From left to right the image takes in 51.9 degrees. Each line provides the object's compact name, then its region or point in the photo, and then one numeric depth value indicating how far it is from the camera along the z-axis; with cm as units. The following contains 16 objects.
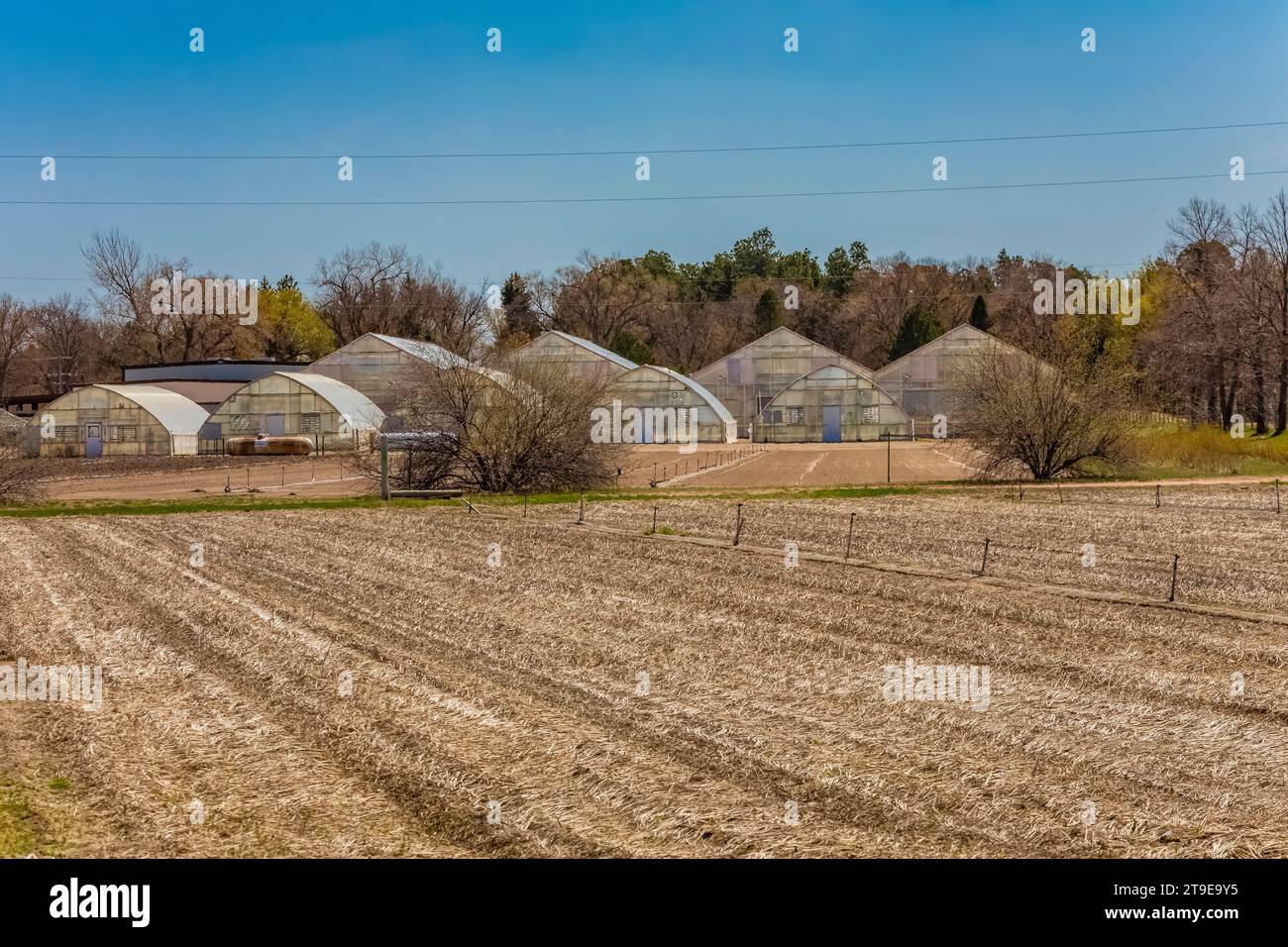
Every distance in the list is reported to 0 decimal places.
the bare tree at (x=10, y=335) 13638
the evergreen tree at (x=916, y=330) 11806
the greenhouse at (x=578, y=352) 8938
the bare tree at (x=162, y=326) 12312
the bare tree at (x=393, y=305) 13150
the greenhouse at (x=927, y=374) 9181
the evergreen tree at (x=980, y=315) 12272
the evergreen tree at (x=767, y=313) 13188
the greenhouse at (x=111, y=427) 7656
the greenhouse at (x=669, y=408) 8631
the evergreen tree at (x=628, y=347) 11719
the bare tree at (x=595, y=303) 13600
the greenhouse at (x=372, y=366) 8244
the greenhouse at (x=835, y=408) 8750
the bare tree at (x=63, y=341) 14225
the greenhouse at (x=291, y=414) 7594
